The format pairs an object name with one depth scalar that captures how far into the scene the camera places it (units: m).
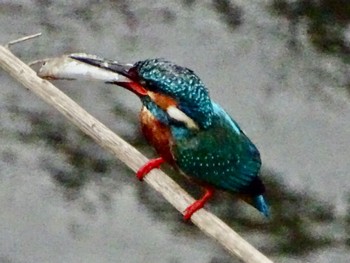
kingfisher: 3.46
